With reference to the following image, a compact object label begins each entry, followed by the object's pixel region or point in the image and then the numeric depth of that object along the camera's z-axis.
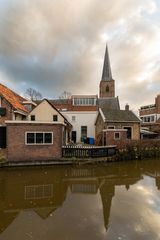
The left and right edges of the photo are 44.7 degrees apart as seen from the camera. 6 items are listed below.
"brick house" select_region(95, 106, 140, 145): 26.23
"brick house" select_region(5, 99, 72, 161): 16.62
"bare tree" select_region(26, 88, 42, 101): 53.25
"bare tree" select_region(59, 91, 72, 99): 57.12
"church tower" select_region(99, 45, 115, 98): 49.94
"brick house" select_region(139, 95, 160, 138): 34.87
